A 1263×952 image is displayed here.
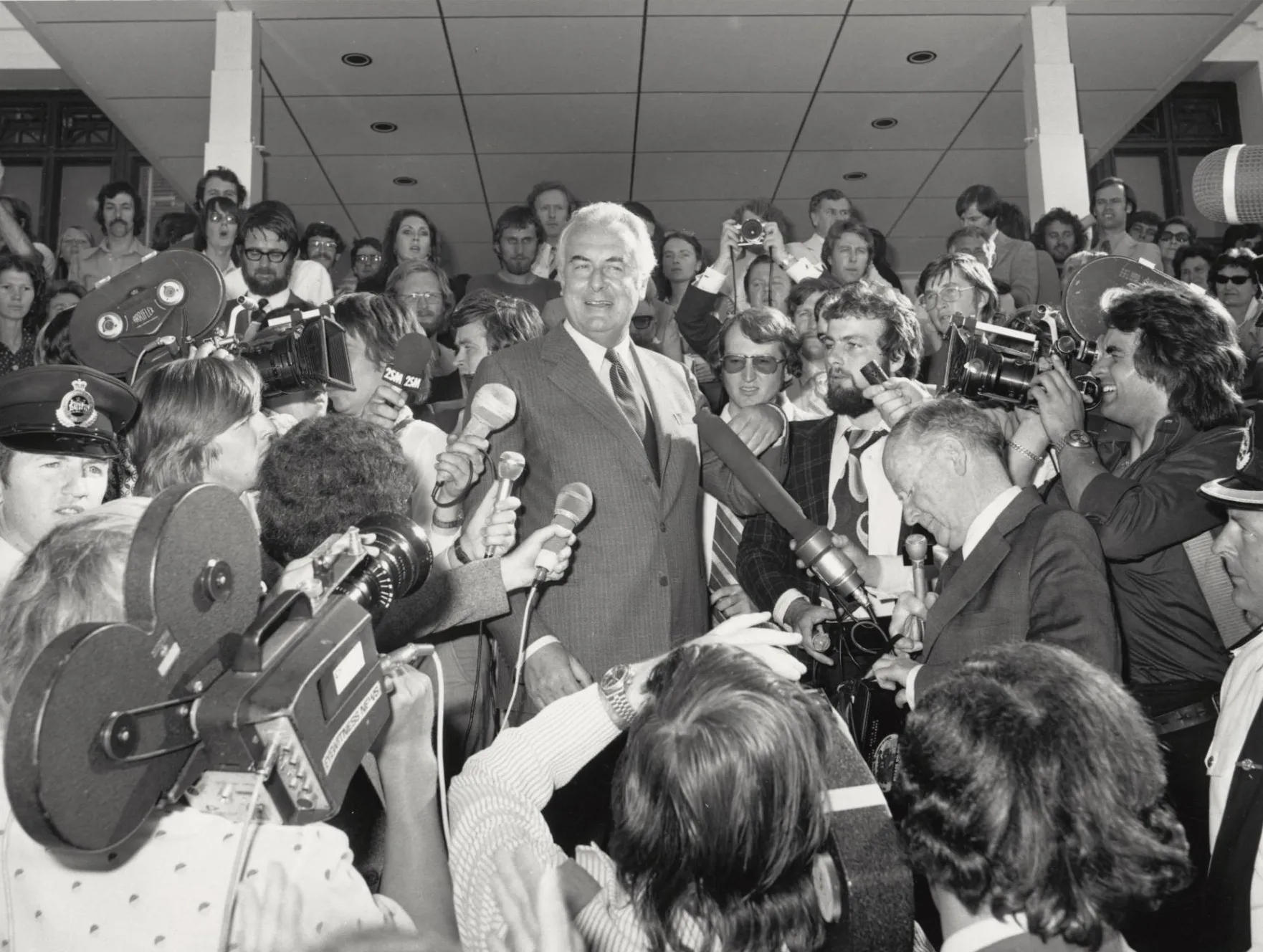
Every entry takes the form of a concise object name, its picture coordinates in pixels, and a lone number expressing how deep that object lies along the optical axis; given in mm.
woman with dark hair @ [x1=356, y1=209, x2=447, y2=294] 4914
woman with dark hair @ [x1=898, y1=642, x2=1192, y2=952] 1117
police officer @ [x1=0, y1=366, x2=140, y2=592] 1931
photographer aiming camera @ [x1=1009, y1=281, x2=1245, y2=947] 2135
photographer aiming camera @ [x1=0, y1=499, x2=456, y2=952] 1028
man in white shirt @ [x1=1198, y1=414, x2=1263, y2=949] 1613
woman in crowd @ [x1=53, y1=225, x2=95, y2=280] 5816
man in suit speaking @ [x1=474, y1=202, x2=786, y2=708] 2197
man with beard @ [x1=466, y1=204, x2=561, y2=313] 4738
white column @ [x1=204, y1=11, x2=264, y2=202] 5340
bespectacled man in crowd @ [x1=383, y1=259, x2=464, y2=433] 4004
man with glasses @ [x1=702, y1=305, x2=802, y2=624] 3225
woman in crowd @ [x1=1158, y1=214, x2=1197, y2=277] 5590
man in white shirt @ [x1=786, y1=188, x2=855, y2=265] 5176
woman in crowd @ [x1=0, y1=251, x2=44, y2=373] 4168
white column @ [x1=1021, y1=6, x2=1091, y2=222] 5441
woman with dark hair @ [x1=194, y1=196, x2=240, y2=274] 4430
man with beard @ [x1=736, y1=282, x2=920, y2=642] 2551
